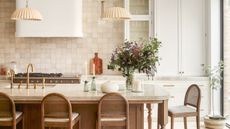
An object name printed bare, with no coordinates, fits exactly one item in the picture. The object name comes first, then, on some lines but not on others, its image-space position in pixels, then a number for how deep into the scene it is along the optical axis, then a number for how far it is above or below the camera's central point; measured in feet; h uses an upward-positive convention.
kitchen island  14.60 -1.55
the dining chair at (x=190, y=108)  16.83 -2.08
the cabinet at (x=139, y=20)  24.73 +2.59
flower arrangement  15.92 +0.17
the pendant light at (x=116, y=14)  16.21 +1.96
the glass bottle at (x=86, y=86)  16.05 -1.03
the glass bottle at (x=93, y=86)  16.28 -1.02
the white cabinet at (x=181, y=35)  24.45 +1.63
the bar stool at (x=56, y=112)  14.14 -1.84
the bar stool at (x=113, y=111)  14.26 -1.83
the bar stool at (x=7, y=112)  14.27 -1.85
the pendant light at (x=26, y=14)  15.92 +1.93
